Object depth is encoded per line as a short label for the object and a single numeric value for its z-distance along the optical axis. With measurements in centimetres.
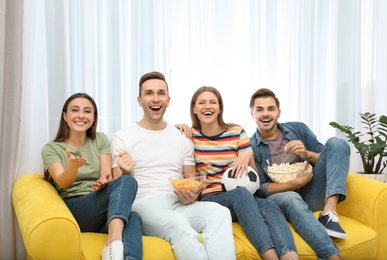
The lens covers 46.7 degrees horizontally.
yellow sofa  182
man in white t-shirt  213
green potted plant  313
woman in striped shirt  221
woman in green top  203
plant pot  319
